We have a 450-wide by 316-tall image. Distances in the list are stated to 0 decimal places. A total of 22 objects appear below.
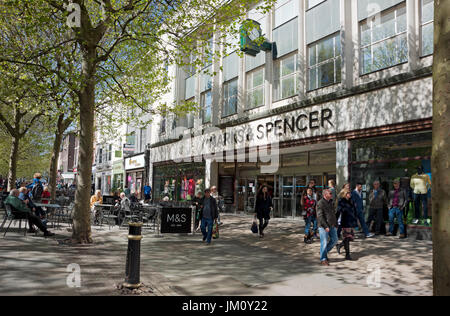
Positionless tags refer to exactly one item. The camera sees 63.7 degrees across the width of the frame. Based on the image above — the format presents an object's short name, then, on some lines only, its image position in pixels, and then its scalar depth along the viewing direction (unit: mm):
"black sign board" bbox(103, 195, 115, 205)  16959
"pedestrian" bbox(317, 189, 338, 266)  7781
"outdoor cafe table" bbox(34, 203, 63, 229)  11275
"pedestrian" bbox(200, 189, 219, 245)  10641
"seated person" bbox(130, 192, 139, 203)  15134
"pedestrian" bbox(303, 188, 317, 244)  10677
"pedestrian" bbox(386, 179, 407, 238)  10938
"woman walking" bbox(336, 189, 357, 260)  8297
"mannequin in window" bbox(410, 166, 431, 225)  10961
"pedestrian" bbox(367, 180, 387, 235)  11539
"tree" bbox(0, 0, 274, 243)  9531
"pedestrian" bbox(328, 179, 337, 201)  12321
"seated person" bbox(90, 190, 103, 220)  15059
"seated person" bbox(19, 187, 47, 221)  11278
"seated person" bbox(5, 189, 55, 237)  10242
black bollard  5562
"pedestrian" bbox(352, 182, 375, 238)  11289
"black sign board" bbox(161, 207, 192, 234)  11883
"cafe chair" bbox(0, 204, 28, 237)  10289
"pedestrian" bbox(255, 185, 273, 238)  11695
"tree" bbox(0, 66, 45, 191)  11867
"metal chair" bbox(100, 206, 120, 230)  13842
